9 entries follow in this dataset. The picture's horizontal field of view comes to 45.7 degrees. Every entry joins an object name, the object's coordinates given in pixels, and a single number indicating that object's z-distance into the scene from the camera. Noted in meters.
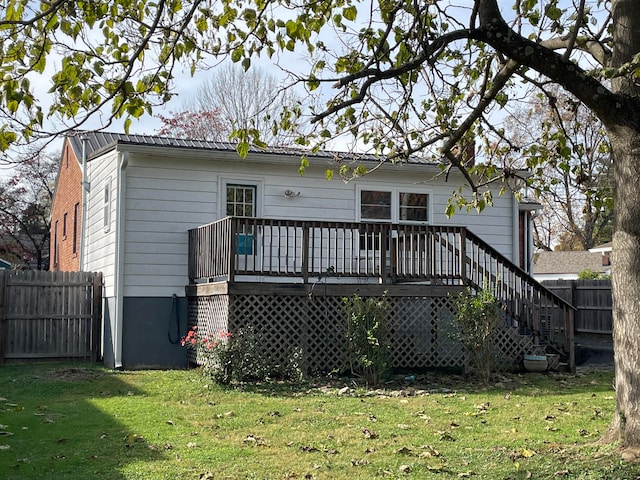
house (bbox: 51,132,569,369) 12.27
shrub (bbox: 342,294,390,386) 11.34
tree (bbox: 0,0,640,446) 5.69
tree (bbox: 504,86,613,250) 8.32
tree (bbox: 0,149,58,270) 35.03
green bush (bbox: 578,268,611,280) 27.75
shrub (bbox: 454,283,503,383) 11.80
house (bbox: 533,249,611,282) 40.81
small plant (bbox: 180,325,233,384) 11.05
